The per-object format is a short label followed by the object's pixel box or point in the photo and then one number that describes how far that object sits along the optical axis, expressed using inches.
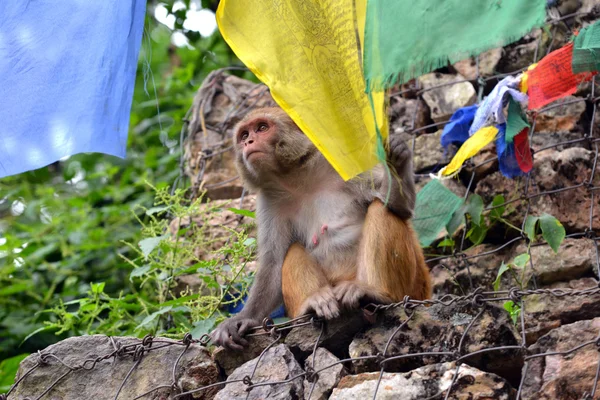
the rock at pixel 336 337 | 158.2
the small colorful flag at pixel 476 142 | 189.9
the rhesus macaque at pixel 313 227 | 171.8
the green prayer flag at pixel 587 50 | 144.0
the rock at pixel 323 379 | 142.2
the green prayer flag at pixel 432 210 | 213.9
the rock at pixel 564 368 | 125.6
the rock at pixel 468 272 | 217.2
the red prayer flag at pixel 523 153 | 195.9
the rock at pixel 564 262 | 197.5
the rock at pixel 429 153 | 244.4
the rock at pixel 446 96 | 248.7
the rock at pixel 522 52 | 244.8
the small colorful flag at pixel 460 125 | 211.3
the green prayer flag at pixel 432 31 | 111.7
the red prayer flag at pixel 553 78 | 171.0
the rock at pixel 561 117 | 225.9
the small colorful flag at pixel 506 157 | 196.1
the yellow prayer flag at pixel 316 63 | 137.6
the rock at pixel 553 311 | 164.4
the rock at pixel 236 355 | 164.2
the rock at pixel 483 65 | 250.1
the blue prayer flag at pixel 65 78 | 153.9
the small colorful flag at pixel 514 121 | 186.2
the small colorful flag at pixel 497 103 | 188.5
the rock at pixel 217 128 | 281.7
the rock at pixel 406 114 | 256.9
